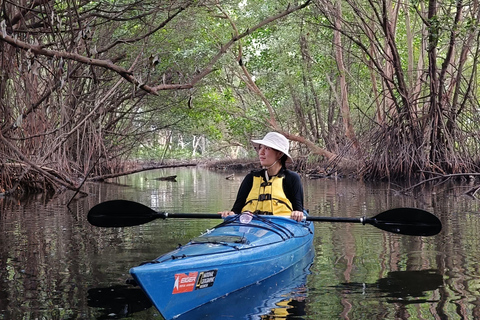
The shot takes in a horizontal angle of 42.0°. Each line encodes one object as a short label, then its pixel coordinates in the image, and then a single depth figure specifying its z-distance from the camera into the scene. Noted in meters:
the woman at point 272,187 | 4.90
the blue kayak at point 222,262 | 3.13
